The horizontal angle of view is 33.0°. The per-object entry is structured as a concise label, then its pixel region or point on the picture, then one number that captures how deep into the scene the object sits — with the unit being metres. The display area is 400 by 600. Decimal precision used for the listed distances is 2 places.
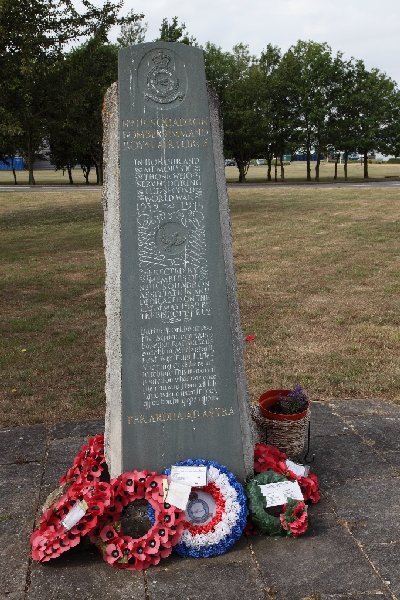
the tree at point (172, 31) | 29.62
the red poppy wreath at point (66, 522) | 3.56
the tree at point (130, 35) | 39.06
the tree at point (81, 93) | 19.52
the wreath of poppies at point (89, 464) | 3.92
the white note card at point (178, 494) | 3.65
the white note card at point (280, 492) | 3.84
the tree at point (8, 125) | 16.31
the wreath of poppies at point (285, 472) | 4.06
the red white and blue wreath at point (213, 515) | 3.63
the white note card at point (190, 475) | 3.74
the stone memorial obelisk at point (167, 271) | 3.80
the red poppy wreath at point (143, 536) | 3.54
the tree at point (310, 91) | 44.81
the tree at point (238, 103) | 43.97
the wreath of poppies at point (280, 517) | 3.73
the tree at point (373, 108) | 45.16
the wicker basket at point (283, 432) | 4.46
